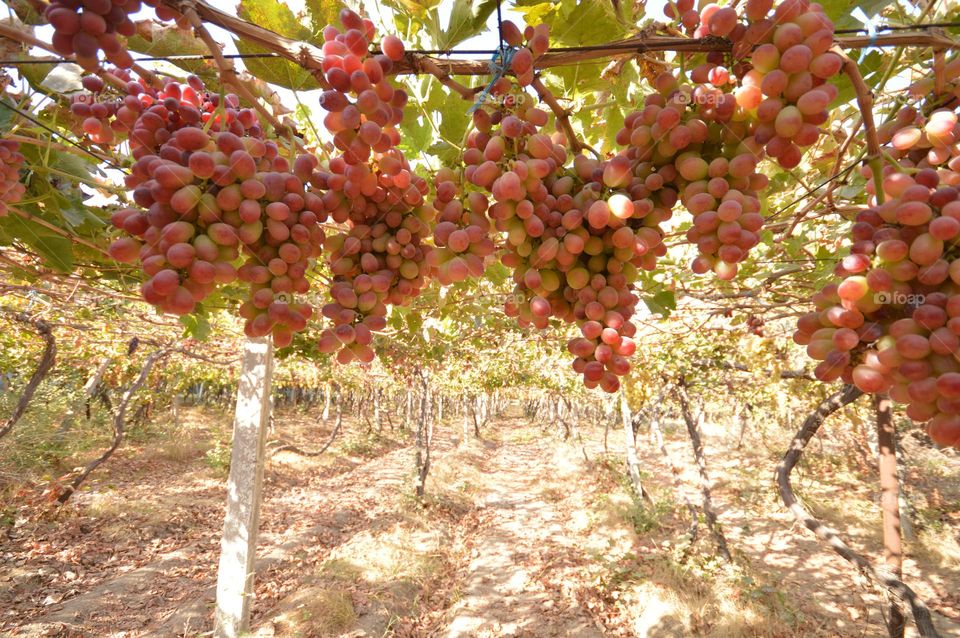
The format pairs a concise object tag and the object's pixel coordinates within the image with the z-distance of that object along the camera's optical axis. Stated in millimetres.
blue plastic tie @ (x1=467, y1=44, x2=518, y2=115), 969
